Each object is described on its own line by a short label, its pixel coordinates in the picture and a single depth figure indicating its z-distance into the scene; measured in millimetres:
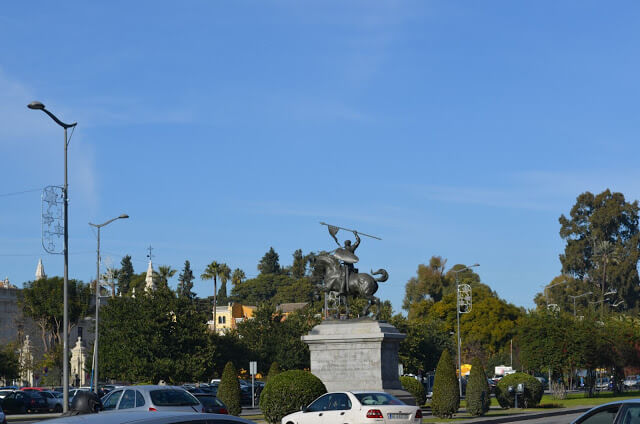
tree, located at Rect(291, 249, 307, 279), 183250
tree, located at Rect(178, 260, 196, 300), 172500
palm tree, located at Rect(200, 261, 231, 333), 126312
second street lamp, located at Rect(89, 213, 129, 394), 49609
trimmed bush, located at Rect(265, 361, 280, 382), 40281
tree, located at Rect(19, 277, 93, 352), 88875
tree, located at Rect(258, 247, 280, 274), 188875
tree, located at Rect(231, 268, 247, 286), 174750
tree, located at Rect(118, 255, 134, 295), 167125
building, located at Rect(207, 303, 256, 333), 149500
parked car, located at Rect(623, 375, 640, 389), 84031
